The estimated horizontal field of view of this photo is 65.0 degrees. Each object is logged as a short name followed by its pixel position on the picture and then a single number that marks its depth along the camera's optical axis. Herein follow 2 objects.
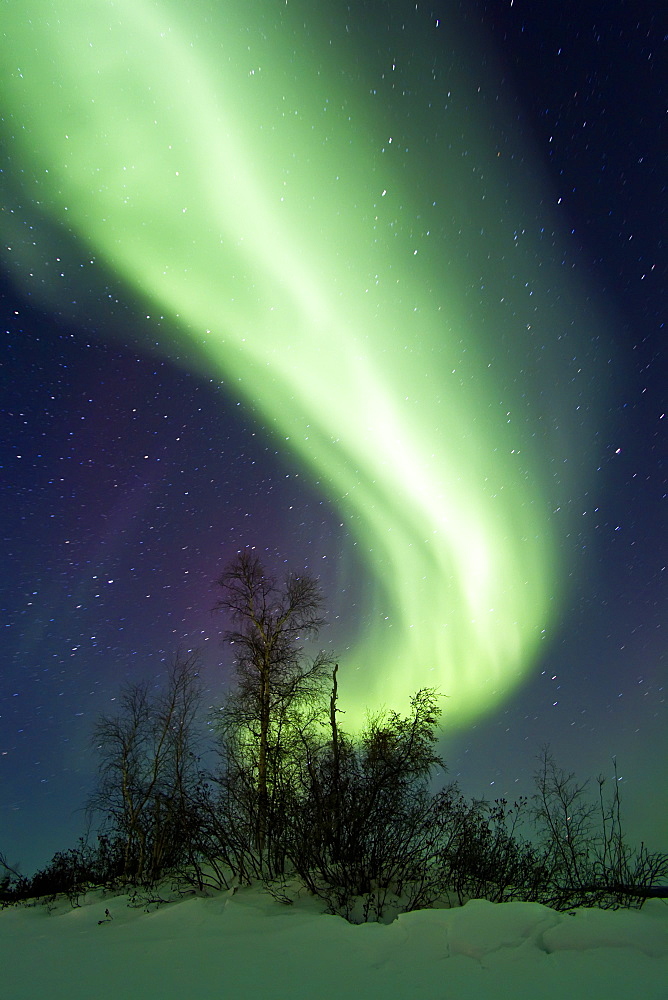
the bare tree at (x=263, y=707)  10.34
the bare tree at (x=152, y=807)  11.14
